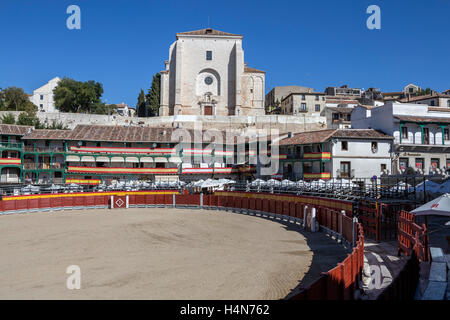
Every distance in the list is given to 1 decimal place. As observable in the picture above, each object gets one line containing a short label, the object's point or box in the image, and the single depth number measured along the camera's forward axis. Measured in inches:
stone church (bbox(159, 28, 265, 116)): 3105.3
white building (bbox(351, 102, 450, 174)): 1637.6
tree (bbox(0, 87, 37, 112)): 2960.1
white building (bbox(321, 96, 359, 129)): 2642.7
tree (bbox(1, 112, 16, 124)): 2484.5
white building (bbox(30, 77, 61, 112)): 3484.3
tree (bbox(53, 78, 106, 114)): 3193.9
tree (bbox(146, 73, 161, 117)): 3339.1
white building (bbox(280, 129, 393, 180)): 1659.7
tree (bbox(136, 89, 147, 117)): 3625.2
